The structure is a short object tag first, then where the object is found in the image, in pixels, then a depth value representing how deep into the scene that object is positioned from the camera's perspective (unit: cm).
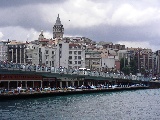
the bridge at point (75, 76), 7198
